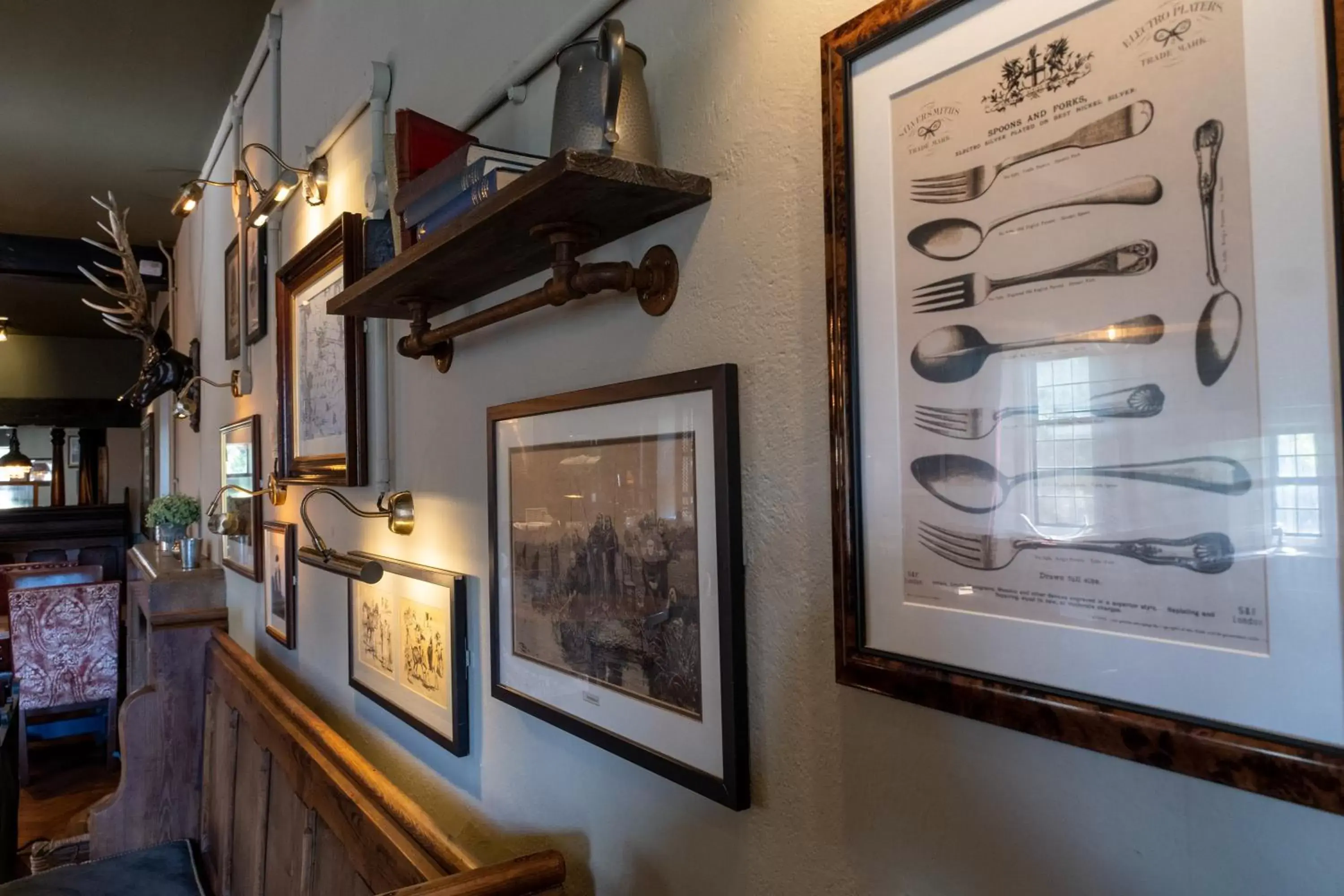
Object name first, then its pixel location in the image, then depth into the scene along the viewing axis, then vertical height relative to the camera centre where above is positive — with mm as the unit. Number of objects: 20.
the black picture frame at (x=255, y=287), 2695 +621
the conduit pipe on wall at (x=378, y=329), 1693 +308
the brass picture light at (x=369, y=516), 1621 -126
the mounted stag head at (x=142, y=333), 3928 +719
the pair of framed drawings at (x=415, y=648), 1408 -344
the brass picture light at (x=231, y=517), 2309 -142
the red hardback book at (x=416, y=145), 1277 +504
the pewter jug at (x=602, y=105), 884 +395
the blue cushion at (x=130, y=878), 2326 -1196
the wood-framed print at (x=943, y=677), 487 -176
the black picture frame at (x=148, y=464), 6352 +88
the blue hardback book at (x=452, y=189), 1014 +364
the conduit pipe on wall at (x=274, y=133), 2531 +1048
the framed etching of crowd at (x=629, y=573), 882 -137
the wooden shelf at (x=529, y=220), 836 +282
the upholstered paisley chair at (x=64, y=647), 4605 -974
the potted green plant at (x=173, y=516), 3686 -187
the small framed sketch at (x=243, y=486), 2744 -49
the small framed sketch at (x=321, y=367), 1808 +253
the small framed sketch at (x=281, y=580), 2330 -317
